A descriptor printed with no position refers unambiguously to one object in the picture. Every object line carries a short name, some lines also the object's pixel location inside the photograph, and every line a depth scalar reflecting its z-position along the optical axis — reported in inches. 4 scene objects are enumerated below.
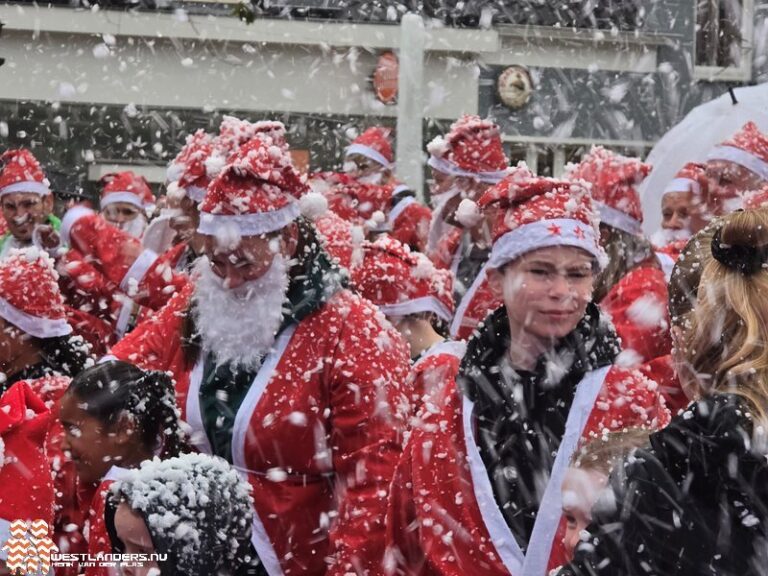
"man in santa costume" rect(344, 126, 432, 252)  392.2
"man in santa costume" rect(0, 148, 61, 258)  337.1
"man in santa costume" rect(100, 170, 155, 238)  437.4
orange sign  748.6
